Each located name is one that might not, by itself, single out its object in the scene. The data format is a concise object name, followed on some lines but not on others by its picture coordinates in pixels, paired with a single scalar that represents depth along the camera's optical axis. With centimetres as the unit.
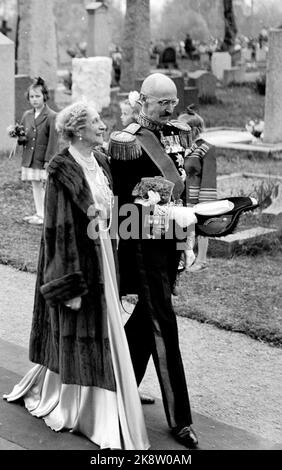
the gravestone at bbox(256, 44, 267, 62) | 3703
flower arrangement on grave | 1595
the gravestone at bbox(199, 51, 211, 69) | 3430
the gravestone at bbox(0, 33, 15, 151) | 1473
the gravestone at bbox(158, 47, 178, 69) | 3127
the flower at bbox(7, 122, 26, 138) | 1039
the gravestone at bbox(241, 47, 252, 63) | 3547
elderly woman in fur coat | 507
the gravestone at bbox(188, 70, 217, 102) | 2217
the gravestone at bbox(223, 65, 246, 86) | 2734
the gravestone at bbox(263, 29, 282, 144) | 1518
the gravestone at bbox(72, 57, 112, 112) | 1897
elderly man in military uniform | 527
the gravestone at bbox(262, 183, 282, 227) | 1016
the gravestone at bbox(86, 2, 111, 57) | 2228
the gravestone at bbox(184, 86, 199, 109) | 1870
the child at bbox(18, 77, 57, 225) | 1026
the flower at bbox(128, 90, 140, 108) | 568
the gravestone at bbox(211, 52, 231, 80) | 2898
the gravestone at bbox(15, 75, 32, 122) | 1673
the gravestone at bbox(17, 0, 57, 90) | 1856
